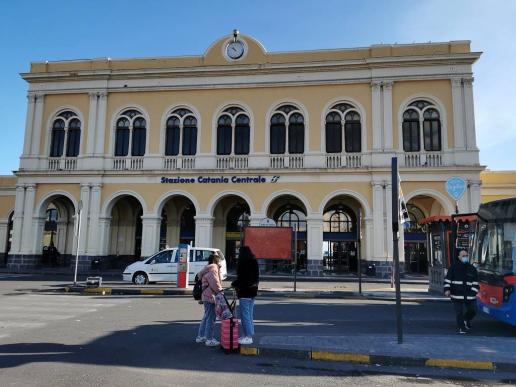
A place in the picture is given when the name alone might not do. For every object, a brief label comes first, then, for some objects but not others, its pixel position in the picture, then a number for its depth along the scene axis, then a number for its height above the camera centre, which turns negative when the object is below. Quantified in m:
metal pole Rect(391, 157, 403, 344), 7.31 +0.53
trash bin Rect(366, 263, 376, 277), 22.83 -0.77
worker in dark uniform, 8.94 -0.69
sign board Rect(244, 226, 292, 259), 18.16 +0.52
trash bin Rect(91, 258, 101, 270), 24.86 -0.81
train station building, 23.52 +6.42
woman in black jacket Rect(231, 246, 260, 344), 7.46 -0.61
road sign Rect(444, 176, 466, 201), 17.05 +2.94
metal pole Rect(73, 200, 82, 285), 17.29 +1.14
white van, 18.39 -0.75
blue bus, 8.73 -0.01
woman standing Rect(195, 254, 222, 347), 7.46 -0.79
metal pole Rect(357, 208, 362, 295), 17.28 +0.63
